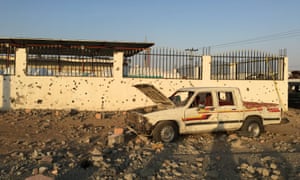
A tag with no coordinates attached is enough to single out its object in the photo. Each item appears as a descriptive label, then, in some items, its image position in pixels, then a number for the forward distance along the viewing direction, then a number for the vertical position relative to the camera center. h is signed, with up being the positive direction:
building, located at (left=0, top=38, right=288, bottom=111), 14.40 +0.94
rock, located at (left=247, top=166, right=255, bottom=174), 5.34 -1.38
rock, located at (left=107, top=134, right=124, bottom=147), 7.78 -1.24
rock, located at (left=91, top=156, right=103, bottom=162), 5.84 -1.31
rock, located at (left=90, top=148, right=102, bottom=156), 6.38 -1.31
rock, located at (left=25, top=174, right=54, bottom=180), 4.41 -1.28
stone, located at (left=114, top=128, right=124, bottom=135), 8.64 -1.11
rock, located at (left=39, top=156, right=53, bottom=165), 5.83 -1.36
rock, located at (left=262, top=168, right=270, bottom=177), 5.16 -1.39
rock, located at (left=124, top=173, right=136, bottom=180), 4.94 -1.41
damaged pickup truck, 8.01 -0.57
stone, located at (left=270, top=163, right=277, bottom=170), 5.57 -1.37
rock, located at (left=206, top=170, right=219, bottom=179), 5.12 -1.42
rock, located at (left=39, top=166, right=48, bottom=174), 5.17 -1.37
